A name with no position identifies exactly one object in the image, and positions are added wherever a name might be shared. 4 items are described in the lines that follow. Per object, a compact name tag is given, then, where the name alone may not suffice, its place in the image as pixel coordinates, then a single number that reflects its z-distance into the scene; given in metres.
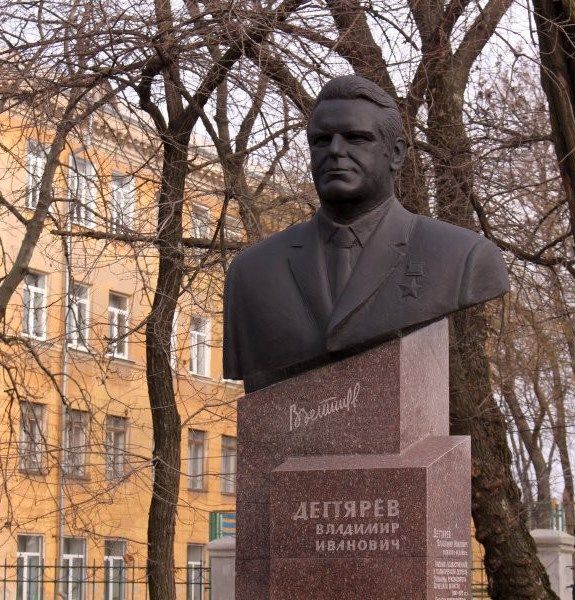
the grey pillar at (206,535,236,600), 15.17
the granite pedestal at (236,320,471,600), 5.43
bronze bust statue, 5.69
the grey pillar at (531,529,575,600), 15.05
